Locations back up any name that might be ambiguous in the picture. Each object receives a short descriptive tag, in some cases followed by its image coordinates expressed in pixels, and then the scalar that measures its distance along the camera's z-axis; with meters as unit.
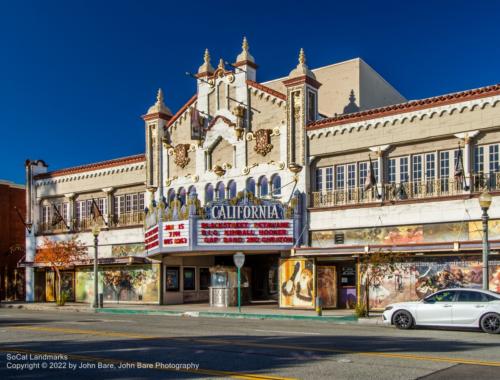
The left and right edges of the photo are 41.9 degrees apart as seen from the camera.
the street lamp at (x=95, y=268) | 36.00
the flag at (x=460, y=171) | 28.22
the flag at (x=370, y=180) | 30.77
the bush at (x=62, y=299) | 39.19
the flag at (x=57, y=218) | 45.56
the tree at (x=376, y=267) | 27.48
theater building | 29.27
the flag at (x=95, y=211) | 43.09
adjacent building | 49.00
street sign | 29.83
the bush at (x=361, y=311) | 26.20
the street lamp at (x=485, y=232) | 22.48
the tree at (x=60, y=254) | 41.00
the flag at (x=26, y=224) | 47.03
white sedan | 19.88
